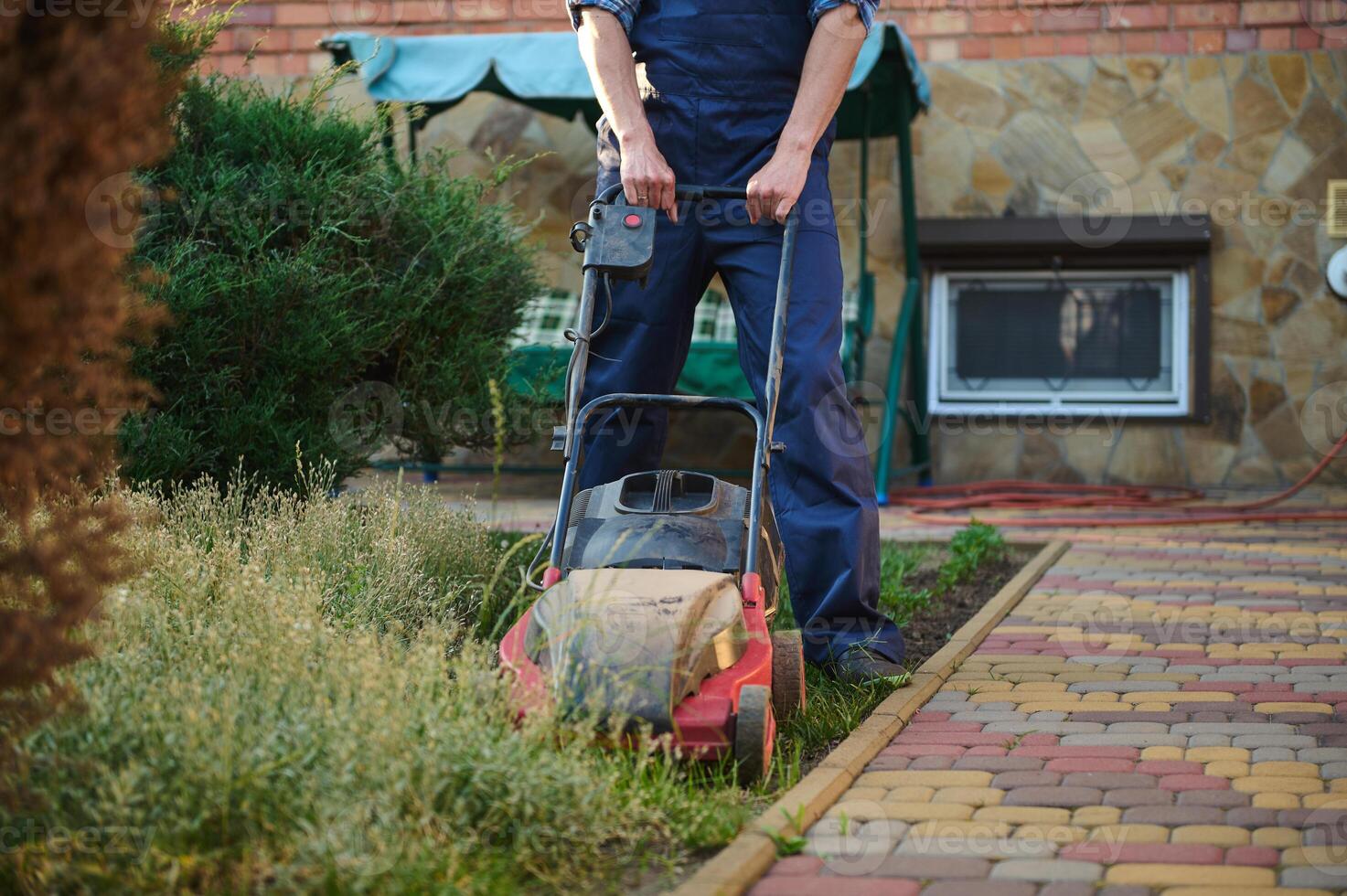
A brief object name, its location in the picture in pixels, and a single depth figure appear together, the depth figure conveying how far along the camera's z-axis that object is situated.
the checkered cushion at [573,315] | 8.20
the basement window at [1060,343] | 8.71
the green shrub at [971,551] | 5.41
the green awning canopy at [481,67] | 7.45
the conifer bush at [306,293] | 4.57
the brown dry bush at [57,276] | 2.00
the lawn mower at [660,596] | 2.61
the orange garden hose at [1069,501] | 6.98
